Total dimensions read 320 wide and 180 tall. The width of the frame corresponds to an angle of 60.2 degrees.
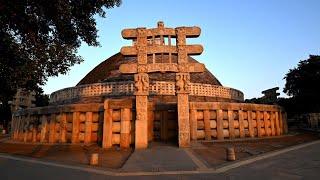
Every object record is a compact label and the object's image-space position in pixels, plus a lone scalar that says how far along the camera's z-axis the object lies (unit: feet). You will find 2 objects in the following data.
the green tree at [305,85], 114.52
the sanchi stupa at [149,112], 48.88
